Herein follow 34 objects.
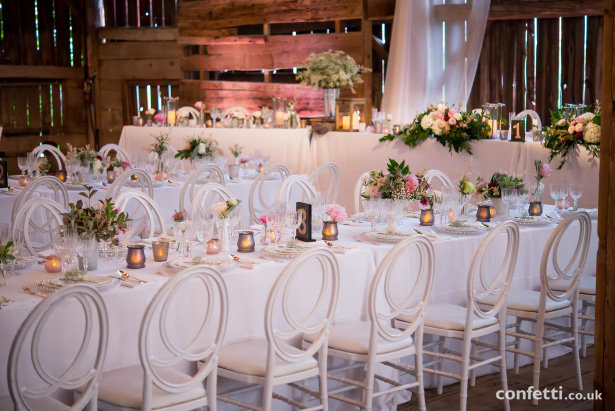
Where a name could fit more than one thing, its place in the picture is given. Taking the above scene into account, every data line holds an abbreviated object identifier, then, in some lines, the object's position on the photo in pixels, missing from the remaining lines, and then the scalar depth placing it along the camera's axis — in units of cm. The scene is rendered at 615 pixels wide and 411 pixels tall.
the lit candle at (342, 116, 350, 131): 849
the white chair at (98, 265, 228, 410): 288
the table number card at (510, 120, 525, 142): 681
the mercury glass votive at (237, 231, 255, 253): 408
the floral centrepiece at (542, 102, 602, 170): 587
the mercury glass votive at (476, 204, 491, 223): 512
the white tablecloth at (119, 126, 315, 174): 873
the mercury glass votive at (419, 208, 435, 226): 496
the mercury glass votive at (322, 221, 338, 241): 443
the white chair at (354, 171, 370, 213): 594
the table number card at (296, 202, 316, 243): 425
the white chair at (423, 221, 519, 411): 391
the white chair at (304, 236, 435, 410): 356
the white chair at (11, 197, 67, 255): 434
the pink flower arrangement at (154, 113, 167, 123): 989
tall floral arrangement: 867
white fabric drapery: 862
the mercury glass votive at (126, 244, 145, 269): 371
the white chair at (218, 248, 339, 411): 322
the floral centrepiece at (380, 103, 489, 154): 708
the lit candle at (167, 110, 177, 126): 1002
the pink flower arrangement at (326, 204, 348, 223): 457
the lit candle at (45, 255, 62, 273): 366
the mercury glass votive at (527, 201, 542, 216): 525
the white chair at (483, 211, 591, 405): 424
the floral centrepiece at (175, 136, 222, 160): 727
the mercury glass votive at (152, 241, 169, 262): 386
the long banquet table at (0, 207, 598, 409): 316
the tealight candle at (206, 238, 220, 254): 403
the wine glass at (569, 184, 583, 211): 530
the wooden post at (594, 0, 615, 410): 289
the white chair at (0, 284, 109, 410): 259
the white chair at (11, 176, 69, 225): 549
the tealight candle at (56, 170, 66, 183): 696
